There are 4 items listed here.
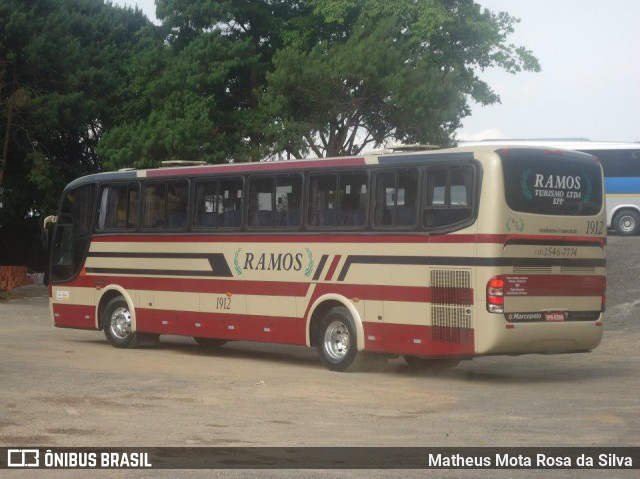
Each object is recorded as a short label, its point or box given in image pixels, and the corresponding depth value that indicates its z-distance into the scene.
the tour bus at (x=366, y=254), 17.69
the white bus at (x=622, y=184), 43.44
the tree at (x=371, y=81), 45.03
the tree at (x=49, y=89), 46.69
